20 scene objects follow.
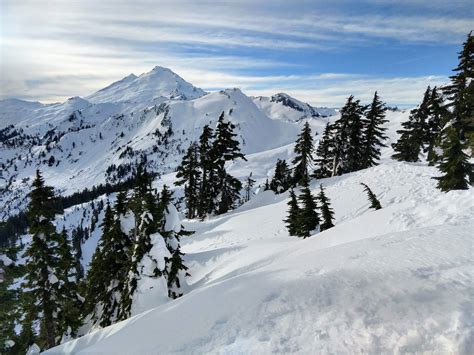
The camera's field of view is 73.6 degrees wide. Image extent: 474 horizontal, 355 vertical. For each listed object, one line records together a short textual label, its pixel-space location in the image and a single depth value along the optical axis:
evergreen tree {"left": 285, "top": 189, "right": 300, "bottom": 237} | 22.61
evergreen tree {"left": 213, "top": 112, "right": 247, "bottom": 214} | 36.25
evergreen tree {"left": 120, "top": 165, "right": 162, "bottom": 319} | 16.23
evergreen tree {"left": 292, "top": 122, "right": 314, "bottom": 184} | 44.69
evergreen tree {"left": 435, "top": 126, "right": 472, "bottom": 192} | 17.91
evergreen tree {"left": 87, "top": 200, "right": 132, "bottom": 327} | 19.77
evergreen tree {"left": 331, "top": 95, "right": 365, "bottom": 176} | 41.56
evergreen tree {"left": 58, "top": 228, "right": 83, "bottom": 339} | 18.44
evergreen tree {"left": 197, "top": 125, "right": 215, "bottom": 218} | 37.84
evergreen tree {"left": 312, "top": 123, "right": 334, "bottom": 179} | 47.81
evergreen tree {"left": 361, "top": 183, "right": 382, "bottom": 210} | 21.88
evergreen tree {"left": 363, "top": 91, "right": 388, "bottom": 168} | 43.97
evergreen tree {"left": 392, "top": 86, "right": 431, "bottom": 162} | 41.80
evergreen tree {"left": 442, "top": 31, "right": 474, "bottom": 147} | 26.62
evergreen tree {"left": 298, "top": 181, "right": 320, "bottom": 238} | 21.75
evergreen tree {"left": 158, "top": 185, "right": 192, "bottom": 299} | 17.81
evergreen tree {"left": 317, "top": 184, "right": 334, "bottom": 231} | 22.21
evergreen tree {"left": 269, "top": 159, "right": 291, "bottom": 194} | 60.34
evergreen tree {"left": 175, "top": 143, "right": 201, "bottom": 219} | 42.78
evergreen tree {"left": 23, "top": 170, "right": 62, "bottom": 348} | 17.57
